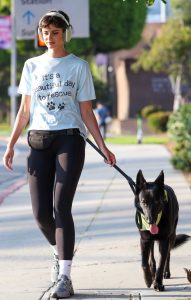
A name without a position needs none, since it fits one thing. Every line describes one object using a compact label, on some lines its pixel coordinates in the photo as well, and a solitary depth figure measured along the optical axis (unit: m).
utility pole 28.59
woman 6.47
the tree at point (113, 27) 53.62
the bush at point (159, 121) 43.06
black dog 6.42
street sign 16.88
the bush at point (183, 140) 17.72
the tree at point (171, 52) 43.41
